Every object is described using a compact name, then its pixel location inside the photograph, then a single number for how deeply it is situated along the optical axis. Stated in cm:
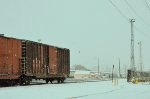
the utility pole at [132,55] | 5399
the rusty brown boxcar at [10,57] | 2945
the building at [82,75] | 10744
